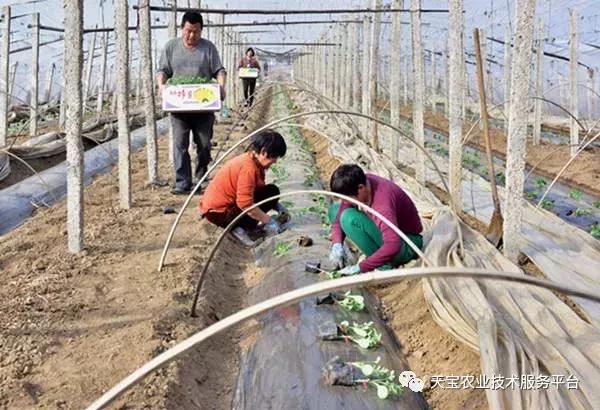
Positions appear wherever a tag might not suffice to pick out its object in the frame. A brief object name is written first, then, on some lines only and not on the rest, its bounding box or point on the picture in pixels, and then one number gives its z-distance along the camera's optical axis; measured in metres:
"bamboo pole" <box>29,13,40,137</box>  11.98
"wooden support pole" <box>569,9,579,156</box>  10.91
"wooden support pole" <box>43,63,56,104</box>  21.08
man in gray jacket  6.93
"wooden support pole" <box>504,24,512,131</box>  12.02
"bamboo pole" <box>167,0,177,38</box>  9.04
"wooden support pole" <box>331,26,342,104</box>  20.04
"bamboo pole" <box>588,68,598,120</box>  13.20
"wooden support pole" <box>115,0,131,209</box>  6.26
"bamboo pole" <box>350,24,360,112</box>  13.16
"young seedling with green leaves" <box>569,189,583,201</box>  8.20
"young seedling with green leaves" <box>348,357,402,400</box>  3.12
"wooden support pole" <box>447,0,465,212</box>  5.78
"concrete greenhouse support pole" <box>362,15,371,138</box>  11.02
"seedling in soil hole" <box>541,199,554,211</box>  7.67
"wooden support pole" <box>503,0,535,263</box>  4.47
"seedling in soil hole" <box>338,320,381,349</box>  3.63
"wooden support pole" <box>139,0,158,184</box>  7.26
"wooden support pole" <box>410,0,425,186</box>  7.36
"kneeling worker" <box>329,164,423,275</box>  4.00
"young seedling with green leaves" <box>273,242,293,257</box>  5.40
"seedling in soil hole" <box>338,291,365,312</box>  4.15
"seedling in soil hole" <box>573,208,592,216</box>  7.33
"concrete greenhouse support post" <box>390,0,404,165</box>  8.59
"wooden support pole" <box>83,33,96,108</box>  15.30
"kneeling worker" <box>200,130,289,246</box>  4.91
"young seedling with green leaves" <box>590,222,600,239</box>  6.34
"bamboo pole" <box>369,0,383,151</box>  9.56
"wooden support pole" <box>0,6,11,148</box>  10.46
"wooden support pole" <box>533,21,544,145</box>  12.36
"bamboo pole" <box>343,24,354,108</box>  16.28
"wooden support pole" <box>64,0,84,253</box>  4.61
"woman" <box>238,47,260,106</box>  17.16
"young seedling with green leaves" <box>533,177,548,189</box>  9.01
